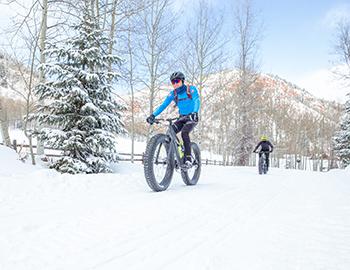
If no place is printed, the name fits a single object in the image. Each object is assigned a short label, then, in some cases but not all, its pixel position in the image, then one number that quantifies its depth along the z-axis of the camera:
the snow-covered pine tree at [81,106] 7.17
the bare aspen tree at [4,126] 9.64
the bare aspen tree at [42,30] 9.88
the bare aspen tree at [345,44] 18.14
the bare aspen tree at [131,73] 14.52
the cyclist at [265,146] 12.98
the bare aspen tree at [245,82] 22.25
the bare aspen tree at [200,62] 19.03
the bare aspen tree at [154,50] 16.11
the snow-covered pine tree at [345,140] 25.17
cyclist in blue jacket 4.86
